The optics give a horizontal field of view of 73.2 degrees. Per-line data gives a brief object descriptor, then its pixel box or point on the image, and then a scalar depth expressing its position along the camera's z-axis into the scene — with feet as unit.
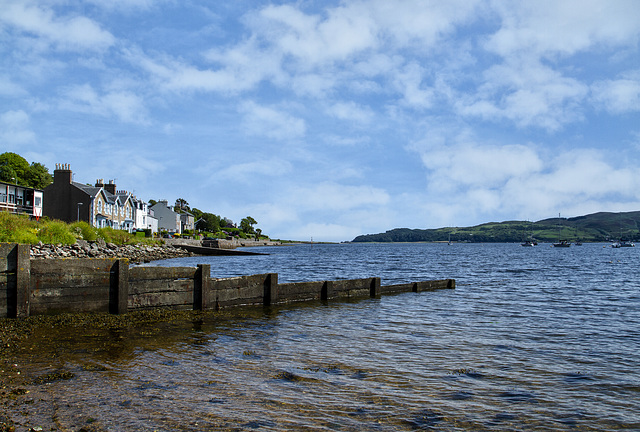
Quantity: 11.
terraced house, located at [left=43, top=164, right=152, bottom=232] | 235.20
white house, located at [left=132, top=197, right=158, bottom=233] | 328.70
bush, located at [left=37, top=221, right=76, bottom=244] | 128.81
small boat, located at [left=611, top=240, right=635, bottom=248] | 627.05
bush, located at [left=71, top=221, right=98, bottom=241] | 159.30
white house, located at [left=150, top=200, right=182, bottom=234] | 420.36
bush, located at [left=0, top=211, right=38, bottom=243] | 100.64
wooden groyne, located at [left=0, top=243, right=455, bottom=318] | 43.78
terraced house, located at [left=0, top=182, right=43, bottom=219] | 186.21
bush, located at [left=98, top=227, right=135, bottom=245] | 191.72
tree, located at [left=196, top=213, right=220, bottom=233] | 565.78
